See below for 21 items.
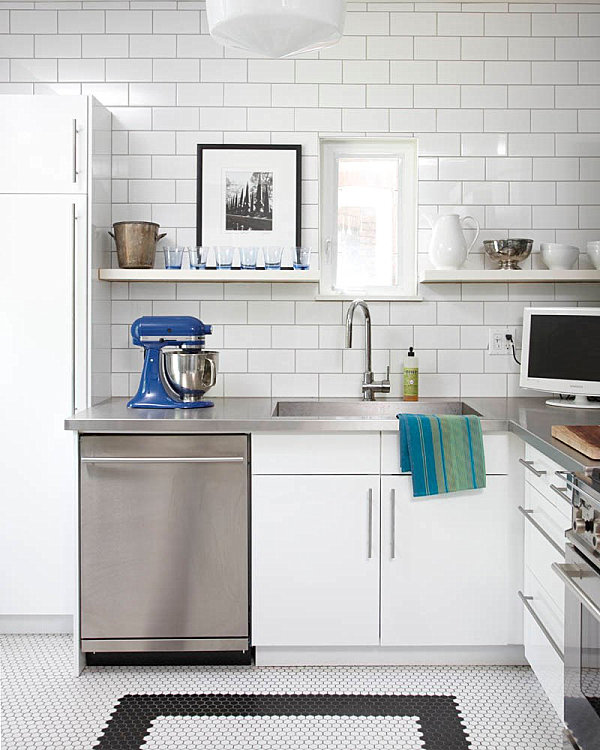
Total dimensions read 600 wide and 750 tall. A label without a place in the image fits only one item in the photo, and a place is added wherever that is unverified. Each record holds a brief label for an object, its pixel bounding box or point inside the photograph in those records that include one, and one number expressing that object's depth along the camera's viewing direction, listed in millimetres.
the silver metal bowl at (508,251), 3070
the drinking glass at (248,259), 3109
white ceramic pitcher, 3098
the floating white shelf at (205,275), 3023
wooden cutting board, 1873
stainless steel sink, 3146
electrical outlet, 3271
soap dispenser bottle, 3168
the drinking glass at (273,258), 3074
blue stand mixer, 2826
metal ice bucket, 3039
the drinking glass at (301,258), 3076
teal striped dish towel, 2510
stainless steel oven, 1665
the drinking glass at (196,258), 3062
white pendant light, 1682
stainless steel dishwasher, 2566
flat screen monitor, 2852
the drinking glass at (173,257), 3080
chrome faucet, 3104
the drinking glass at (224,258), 3123
